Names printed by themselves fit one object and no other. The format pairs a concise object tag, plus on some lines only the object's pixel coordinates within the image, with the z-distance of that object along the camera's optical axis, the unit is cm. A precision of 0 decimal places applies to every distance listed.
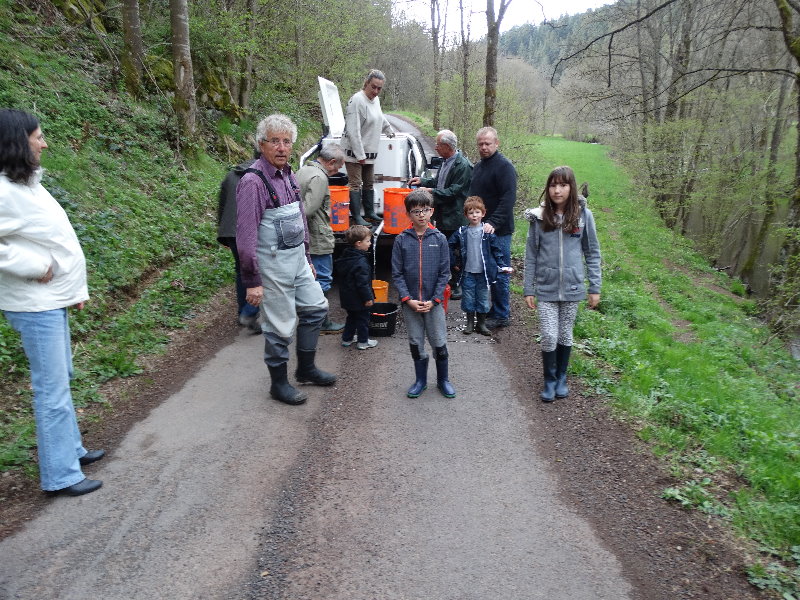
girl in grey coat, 500
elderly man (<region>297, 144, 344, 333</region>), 618
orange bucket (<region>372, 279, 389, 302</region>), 695
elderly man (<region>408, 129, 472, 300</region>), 723
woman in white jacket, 323
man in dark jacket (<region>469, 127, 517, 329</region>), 662
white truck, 867
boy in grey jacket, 512
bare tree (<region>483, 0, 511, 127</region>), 1180
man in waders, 452
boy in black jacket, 608
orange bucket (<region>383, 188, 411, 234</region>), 749
